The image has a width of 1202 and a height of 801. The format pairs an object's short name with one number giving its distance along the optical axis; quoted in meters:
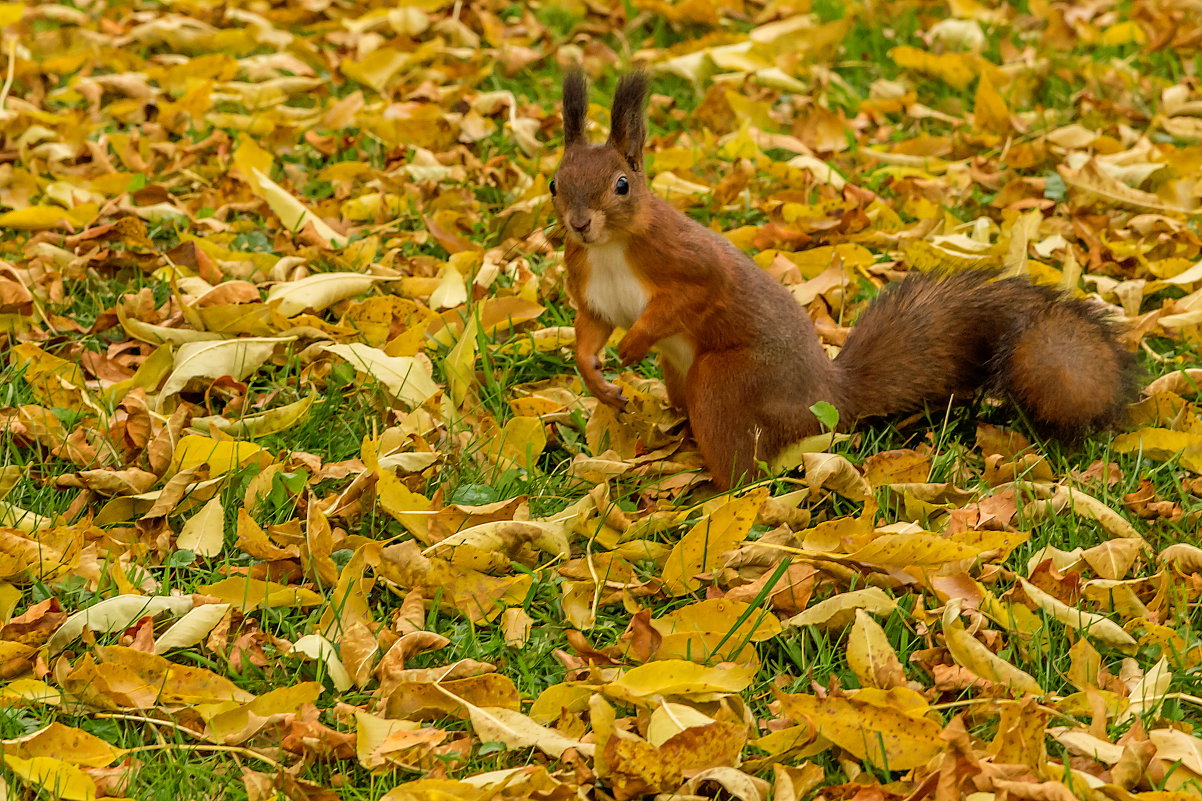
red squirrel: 4.63
